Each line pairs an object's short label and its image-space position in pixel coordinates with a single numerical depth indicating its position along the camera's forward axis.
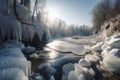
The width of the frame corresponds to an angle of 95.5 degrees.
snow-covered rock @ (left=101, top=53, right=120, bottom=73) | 2.43
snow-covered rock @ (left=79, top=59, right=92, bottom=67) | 2.62
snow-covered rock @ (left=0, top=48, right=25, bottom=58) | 2.67
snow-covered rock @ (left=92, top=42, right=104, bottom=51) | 4.35
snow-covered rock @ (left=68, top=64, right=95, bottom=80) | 1.93
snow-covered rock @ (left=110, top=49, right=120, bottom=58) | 2.49
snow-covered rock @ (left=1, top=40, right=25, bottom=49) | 3.95
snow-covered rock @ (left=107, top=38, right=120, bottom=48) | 2.88
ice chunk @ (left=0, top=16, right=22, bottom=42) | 4.25
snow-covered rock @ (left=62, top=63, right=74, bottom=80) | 2.20
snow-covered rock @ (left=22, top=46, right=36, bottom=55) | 4.37
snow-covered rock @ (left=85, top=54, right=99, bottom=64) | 2.90
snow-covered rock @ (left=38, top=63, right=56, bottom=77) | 2.41
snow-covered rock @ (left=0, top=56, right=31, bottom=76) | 1.85
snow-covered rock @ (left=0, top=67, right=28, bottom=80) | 1.40
